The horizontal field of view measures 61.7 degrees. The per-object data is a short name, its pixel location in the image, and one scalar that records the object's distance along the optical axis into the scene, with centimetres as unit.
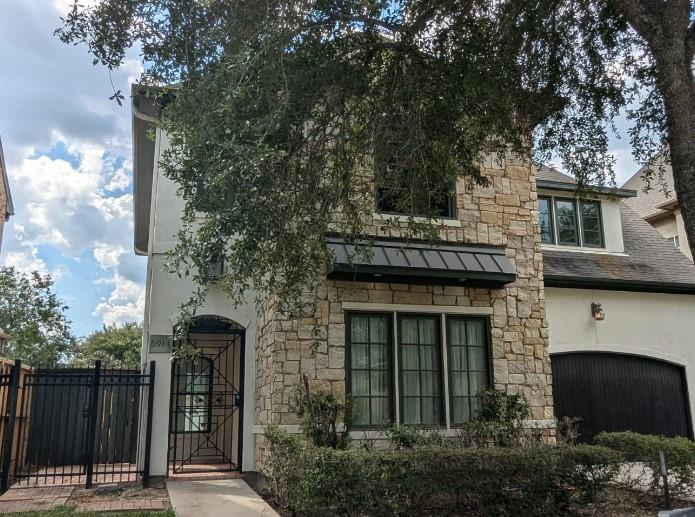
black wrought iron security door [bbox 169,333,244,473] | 1045
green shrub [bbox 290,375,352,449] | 770
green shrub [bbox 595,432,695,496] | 784
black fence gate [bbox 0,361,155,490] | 911
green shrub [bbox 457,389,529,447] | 833
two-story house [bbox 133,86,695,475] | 877
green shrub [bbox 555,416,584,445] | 824
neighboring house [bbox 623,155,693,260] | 1911
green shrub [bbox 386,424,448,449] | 784
